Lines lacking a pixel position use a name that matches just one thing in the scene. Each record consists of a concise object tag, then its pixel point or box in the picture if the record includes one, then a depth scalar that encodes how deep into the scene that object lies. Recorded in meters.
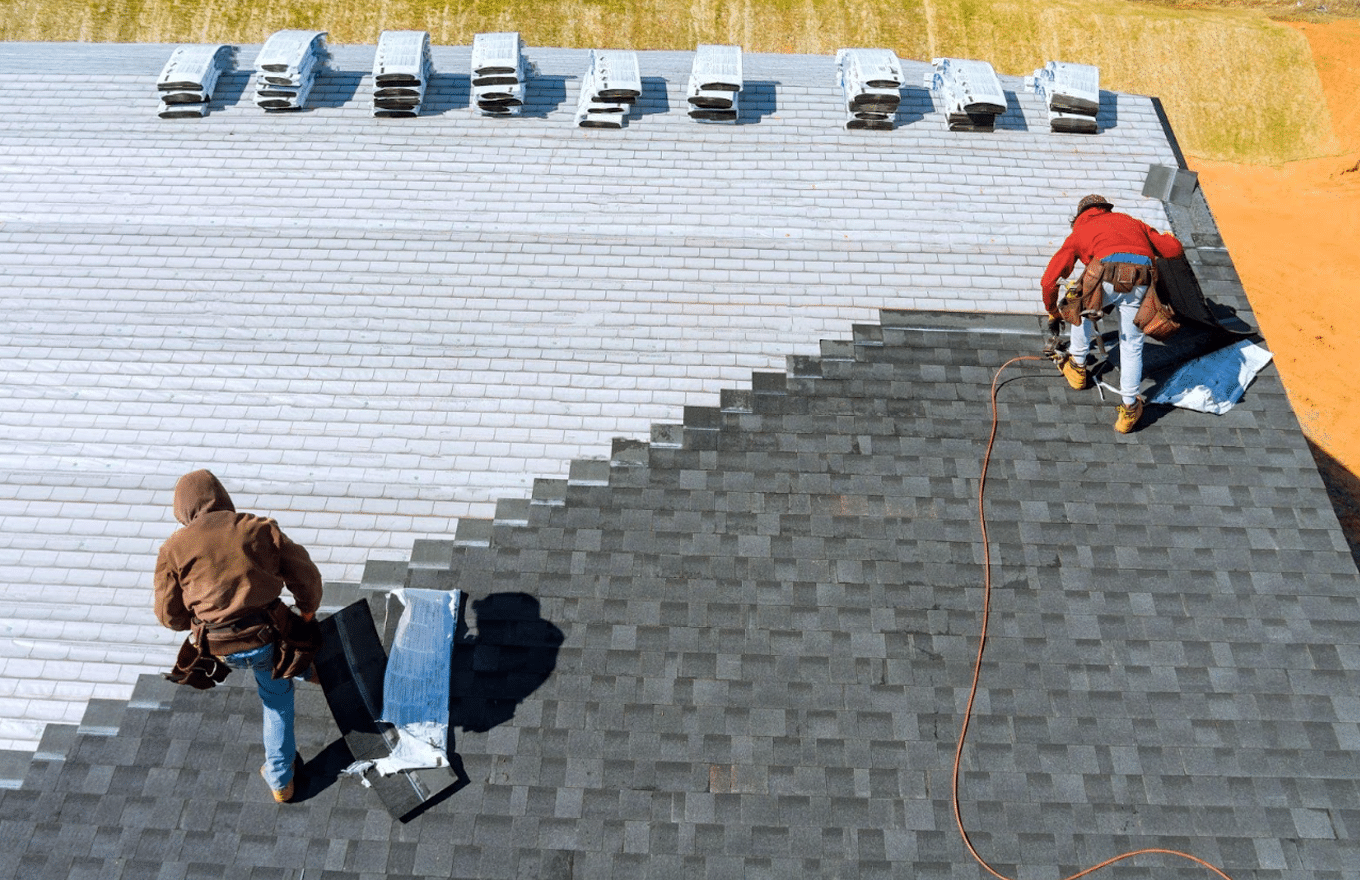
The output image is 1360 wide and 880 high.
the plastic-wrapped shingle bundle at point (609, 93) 12.23
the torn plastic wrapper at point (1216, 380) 9.36
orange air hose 6.89
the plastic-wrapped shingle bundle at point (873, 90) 11.99
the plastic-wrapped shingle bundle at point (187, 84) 12.23
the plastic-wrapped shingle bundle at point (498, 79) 12.28
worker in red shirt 8.63
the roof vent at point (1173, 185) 11.25
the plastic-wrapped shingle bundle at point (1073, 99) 12.10
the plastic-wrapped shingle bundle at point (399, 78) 12.18
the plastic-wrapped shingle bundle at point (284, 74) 12.34
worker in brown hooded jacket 6.48
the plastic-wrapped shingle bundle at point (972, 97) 12.02
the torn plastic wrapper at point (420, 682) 7.23
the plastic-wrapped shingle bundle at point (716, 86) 12.19
